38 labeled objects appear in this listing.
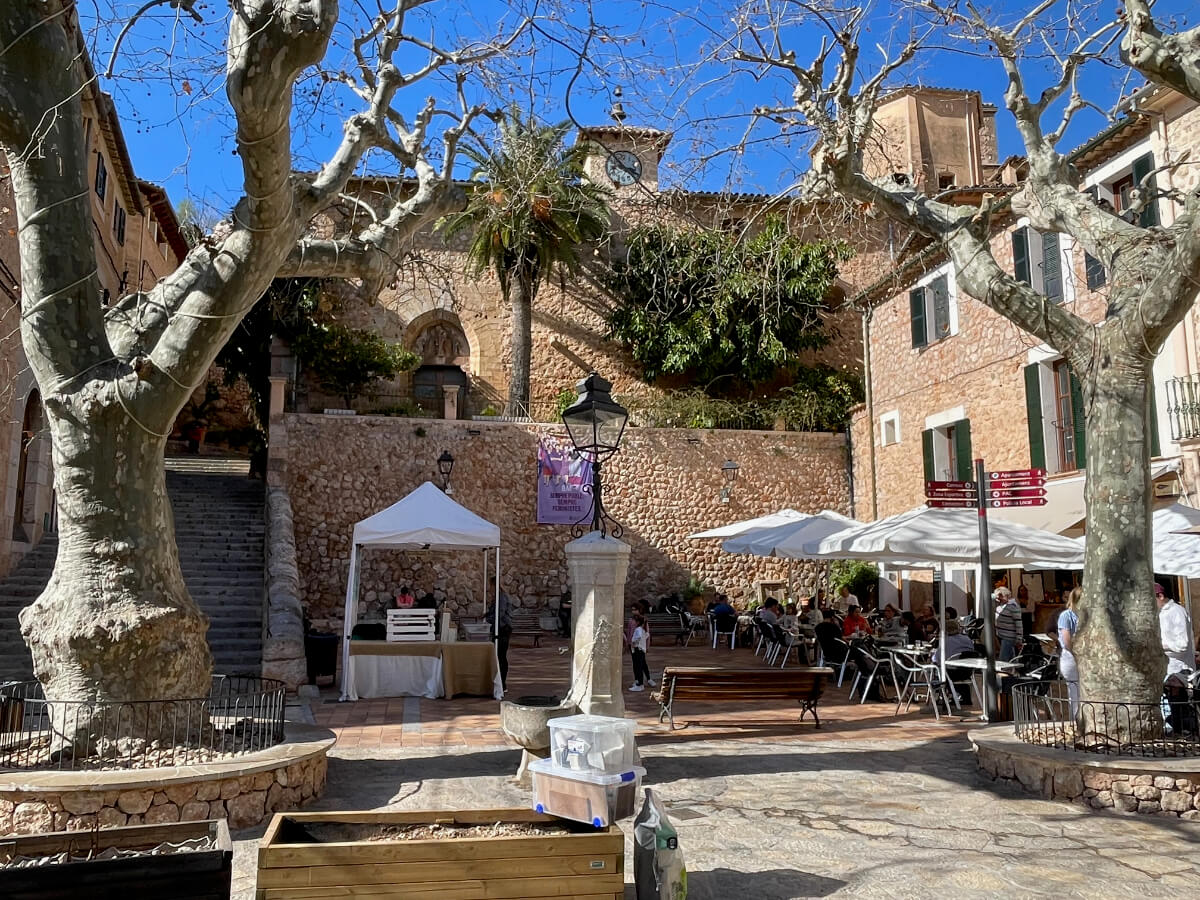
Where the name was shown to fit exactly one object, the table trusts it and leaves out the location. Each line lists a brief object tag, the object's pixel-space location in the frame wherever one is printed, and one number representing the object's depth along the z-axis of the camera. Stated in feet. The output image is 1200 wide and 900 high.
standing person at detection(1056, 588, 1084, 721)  25.26
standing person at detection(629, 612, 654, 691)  34.99
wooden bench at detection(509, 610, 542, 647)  56.70
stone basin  19.06
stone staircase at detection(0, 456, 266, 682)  36.65
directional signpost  28.81
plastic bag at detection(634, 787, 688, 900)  12.35
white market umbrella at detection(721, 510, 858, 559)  42.45
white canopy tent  36.47
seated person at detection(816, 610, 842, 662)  37.37
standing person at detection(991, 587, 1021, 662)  34.60
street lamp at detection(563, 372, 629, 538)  22.27
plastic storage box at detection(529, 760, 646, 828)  13.50
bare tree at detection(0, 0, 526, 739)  17.81
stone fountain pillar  20.93
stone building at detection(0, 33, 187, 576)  39.19
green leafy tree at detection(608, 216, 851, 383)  73.61
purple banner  63.87
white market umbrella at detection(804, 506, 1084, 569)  31.27
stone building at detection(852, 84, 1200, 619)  39.86
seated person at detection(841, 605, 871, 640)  39.96
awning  40.06
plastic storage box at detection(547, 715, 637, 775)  14.14
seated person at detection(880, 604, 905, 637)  37.82
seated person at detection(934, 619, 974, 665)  32.94
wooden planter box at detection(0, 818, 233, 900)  10.09
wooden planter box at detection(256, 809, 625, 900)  11.33
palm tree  64.44
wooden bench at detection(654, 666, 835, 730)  26.96
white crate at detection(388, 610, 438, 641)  35.99
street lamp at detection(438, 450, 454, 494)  57.31
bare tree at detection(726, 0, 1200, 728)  19.92
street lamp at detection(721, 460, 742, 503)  66.90
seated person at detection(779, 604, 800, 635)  43.14
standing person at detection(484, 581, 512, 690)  36.54
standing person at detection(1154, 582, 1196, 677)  25.16
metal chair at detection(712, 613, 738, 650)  53.67
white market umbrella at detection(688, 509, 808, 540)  51.06
